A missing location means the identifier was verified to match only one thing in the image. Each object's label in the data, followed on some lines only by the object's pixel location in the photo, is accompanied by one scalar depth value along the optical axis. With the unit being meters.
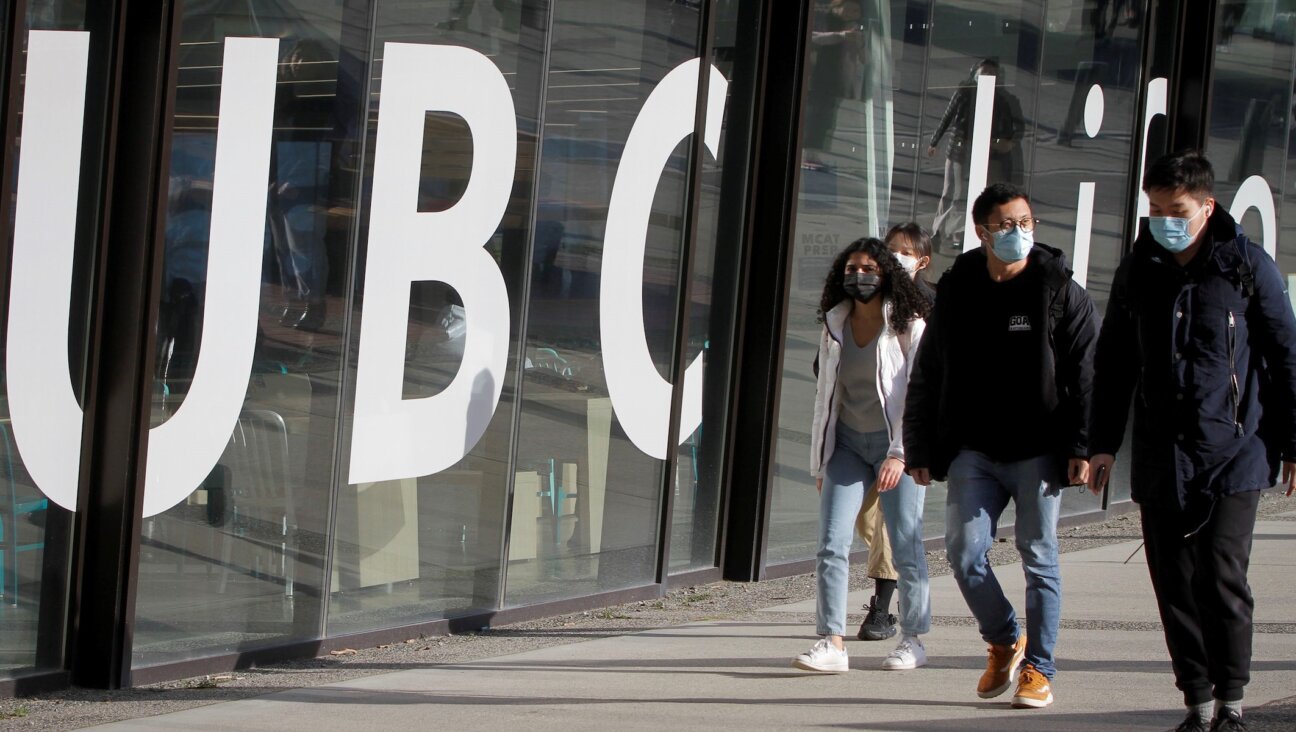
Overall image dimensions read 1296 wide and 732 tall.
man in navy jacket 9.69
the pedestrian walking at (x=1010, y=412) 11.06
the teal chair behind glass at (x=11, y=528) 12.36
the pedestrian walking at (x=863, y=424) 12.84
